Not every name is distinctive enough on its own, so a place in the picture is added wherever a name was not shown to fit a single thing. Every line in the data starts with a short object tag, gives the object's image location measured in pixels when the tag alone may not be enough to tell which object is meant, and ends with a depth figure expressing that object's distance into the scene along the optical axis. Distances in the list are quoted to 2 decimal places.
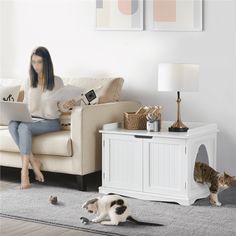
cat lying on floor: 3.61
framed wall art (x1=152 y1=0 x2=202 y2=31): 4.79
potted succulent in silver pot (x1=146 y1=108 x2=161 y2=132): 4.36
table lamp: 4.20
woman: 4.65
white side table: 4.13
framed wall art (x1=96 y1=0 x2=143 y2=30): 5.05
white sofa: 4.48
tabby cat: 4.10
